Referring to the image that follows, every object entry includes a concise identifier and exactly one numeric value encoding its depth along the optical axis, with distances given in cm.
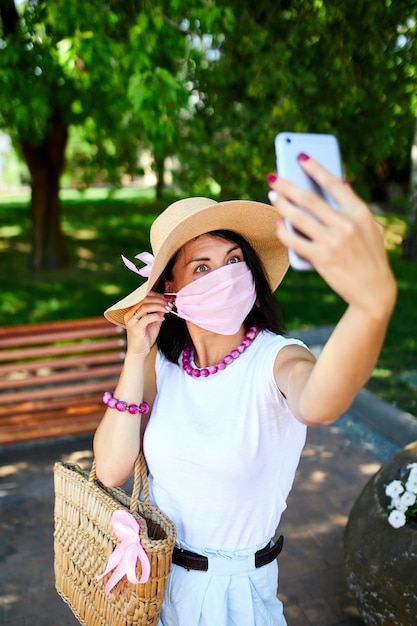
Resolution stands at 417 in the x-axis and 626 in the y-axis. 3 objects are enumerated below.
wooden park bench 485
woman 162
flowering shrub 264
